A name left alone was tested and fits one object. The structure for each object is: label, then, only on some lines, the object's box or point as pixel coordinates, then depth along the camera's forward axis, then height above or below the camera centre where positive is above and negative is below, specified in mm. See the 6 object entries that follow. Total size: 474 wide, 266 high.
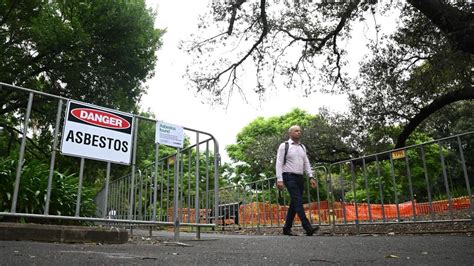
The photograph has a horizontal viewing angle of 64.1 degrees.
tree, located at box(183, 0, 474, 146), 8859 +5537
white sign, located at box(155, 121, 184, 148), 5410 +1273
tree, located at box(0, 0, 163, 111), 13625 +6635
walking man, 6668 +861
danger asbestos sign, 4492 +1121
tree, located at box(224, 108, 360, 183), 21266 +5371
